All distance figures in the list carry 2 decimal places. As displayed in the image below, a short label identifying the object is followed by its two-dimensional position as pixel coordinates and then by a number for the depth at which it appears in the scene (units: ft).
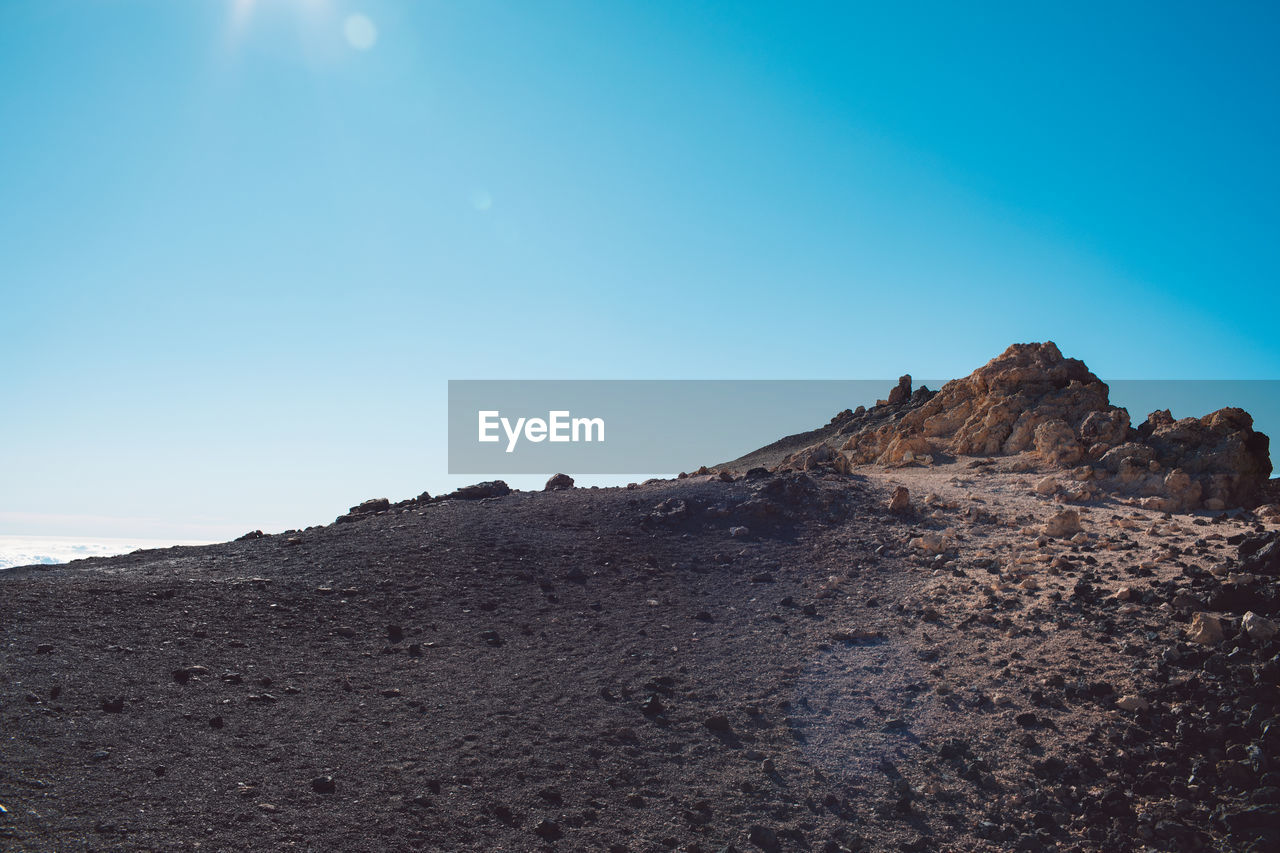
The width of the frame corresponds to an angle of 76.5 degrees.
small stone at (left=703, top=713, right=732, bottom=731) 29.48
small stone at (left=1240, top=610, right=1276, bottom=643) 29.73
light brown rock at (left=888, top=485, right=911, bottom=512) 51.47
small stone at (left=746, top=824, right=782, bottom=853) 23.75
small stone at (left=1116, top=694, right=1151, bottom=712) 28.37
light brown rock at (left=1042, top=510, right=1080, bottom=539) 45.16
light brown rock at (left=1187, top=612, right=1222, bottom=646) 30.68
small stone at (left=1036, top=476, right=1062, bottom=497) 53.52
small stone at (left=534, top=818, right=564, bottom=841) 23.32
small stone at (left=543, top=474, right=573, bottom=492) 62.81
